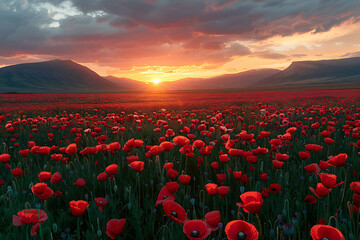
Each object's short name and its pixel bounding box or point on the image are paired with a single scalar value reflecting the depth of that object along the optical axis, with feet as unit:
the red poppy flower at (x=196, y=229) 3.31
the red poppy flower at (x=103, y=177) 6.52
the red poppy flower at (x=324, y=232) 2.88
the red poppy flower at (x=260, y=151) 7.76
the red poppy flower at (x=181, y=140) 8.16
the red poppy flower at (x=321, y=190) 4.83
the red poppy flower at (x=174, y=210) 4.19
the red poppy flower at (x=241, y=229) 3.10
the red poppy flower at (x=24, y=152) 8.26
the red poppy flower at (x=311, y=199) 5.97
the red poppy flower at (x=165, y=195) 5.08
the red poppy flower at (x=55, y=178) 6.94
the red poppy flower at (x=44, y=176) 6.04
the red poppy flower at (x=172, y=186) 5.04
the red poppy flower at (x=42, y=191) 4.83
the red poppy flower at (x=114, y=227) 4.08
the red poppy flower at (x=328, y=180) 4.37
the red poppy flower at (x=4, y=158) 7.53
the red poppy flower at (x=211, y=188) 4.97
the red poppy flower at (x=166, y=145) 7.63
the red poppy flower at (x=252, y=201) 3.71
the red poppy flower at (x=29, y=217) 4.17
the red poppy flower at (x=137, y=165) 6.28
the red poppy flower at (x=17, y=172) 6.89
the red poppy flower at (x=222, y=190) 5.12
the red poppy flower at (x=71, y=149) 8.36
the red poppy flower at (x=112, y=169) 6.31
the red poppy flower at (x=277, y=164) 6.66
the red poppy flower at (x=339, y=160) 5.29
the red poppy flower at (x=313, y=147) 7.33
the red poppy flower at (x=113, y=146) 7.98
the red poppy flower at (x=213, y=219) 4.07
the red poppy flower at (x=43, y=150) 8.25
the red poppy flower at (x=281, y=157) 6.98
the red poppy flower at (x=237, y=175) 6.40
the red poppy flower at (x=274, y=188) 5.96
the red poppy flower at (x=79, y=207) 4.49
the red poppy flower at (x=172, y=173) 6.18
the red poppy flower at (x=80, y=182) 6.60
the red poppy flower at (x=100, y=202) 5.28
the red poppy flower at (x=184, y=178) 5.73
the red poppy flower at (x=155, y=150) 7.36
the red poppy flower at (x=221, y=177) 6.90
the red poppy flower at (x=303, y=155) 7.12
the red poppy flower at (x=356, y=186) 4.65
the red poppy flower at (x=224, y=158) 7.37
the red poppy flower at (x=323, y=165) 6.00
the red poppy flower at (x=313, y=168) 6.29
